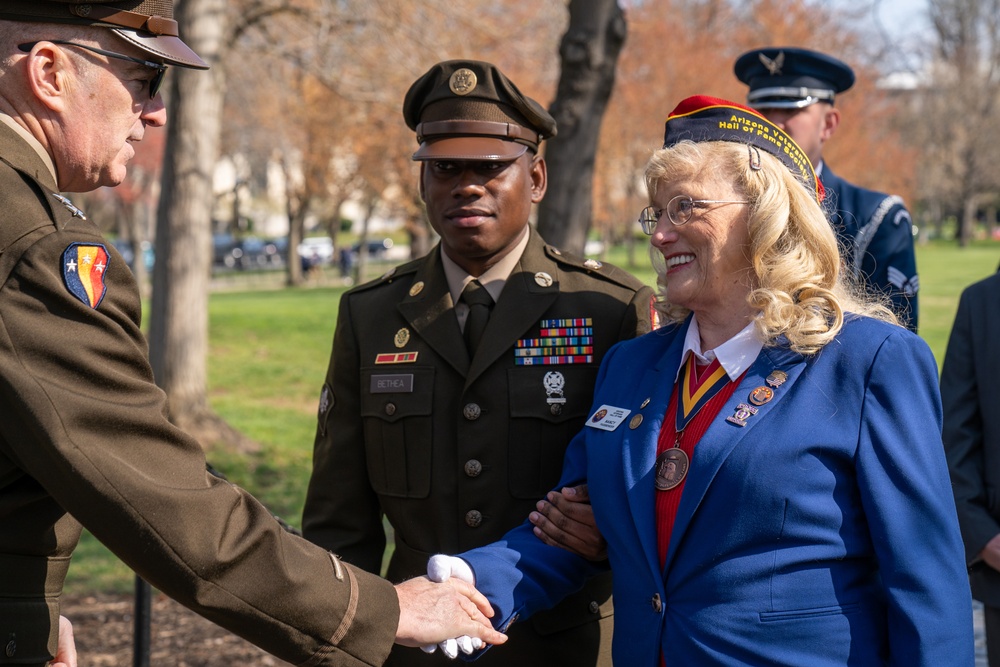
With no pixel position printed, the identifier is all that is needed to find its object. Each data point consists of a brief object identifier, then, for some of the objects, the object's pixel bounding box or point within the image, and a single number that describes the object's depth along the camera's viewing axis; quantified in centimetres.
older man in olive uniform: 206
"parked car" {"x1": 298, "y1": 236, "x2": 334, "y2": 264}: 4717
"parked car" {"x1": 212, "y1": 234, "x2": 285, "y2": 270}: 4538
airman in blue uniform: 428
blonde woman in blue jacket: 236
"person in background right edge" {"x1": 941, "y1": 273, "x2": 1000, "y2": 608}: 357
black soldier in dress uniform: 316
